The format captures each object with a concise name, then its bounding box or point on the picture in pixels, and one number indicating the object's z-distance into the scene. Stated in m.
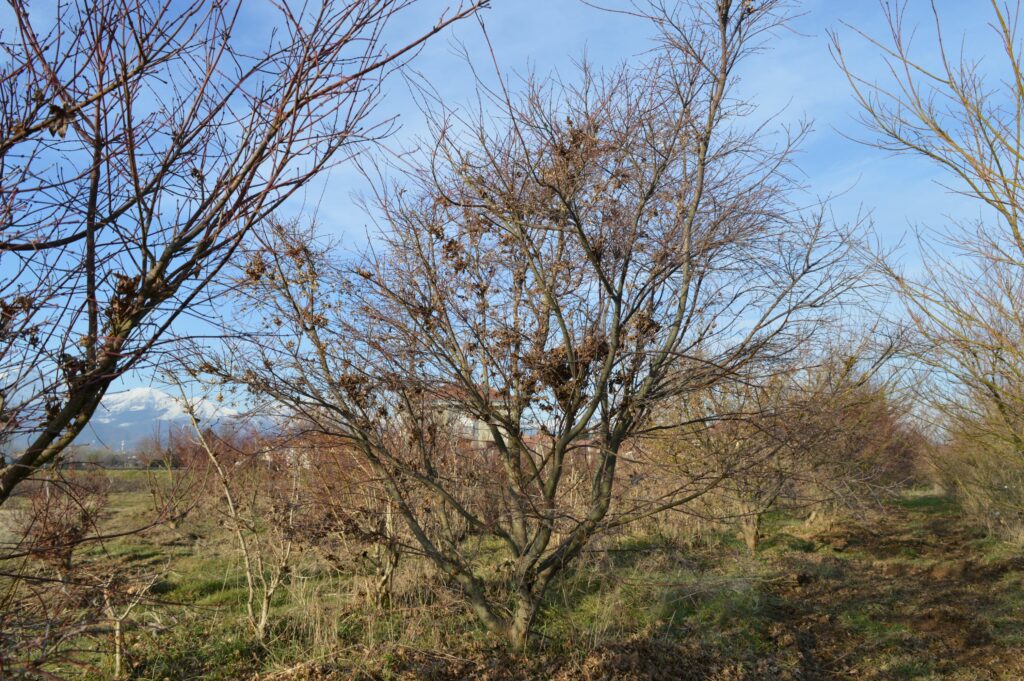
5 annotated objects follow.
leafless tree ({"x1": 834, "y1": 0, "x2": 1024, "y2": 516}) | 3.63
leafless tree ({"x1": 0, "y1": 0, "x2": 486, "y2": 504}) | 1.93
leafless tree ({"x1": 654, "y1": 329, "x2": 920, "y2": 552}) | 5.12
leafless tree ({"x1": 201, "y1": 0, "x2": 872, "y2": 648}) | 4.83
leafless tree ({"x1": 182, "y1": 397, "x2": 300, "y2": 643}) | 6.02
